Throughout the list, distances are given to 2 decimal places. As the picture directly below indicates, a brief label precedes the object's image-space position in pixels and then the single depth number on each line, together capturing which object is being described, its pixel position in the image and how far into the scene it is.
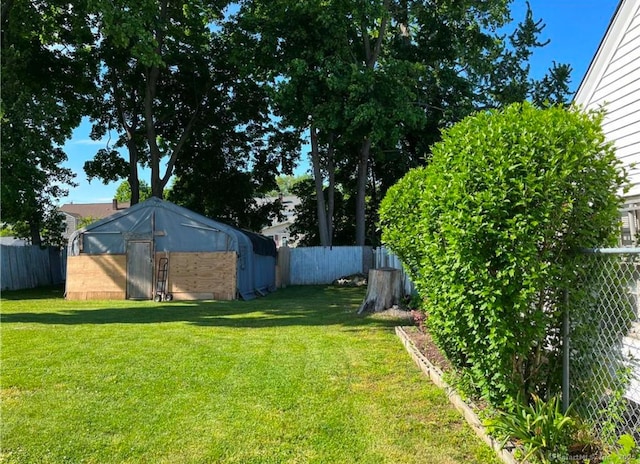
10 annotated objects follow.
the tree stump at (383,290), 9.77
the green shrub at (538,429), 2.85
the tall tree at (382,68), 17.97
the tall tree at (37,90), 15.27
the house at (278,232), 45.26
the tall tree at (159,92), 19.95
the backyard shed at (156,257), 14.41
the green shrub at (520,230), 2.83
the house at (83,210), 52.31
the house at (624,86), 4.84
